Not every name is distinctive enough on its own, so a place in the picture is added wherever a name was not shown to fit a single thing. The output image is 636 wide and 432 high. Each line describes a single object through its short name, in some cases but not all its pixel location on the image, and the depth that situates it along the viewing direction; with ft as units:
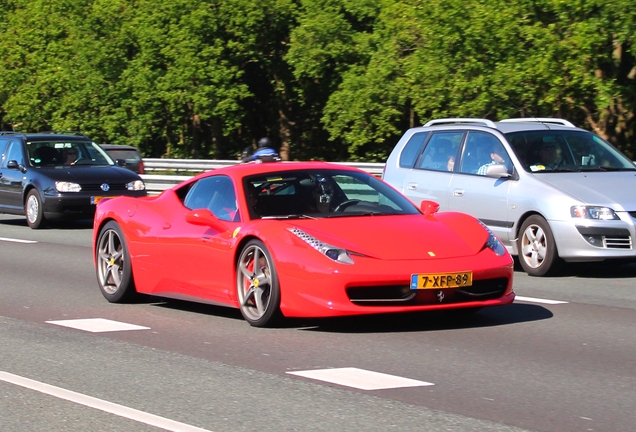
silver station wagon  40.11
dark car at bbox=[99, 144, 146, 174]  100.37
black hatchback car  68.80
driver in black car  72.38
